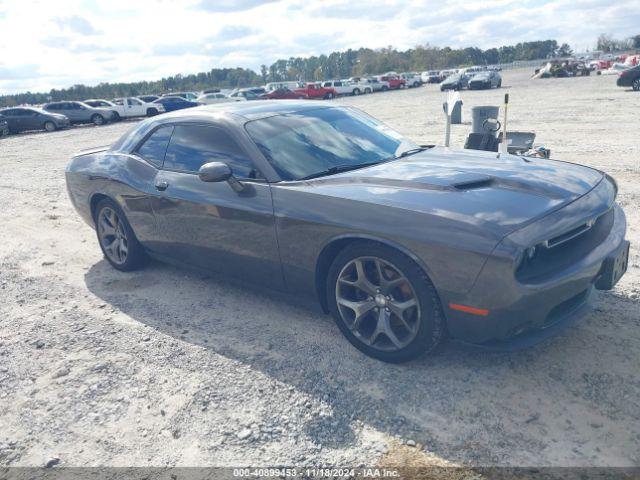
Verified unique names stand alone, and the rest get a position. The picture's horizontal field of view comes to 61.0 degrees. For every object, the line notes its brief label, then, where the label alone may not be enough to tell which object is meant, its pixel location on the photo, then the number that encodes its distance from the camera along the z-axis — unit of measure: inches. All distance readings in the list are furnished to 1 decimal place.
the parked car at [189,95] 1528.5
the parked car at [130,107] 1230.9
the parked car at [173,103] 1309.1
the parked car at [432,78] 2255.2
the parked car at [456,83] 1550.2
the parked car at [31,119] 1076.5
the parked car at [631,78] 920.9
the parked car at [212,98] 1392.7
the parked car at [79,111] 1165.7
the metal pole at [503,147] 221.1
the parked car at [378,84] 1821.4
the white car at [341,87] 1743.4
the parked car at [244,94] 1473.9
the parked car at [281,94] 1458.8
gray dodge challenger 114.7
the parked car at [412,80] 1994.6
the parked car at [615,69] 1669.5
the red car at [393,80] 1862.7
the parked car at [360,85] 1760.6
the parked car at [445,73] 2312.9
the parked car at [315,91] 1539.1
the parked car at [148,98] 1385.6
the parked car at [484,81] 1475.1
